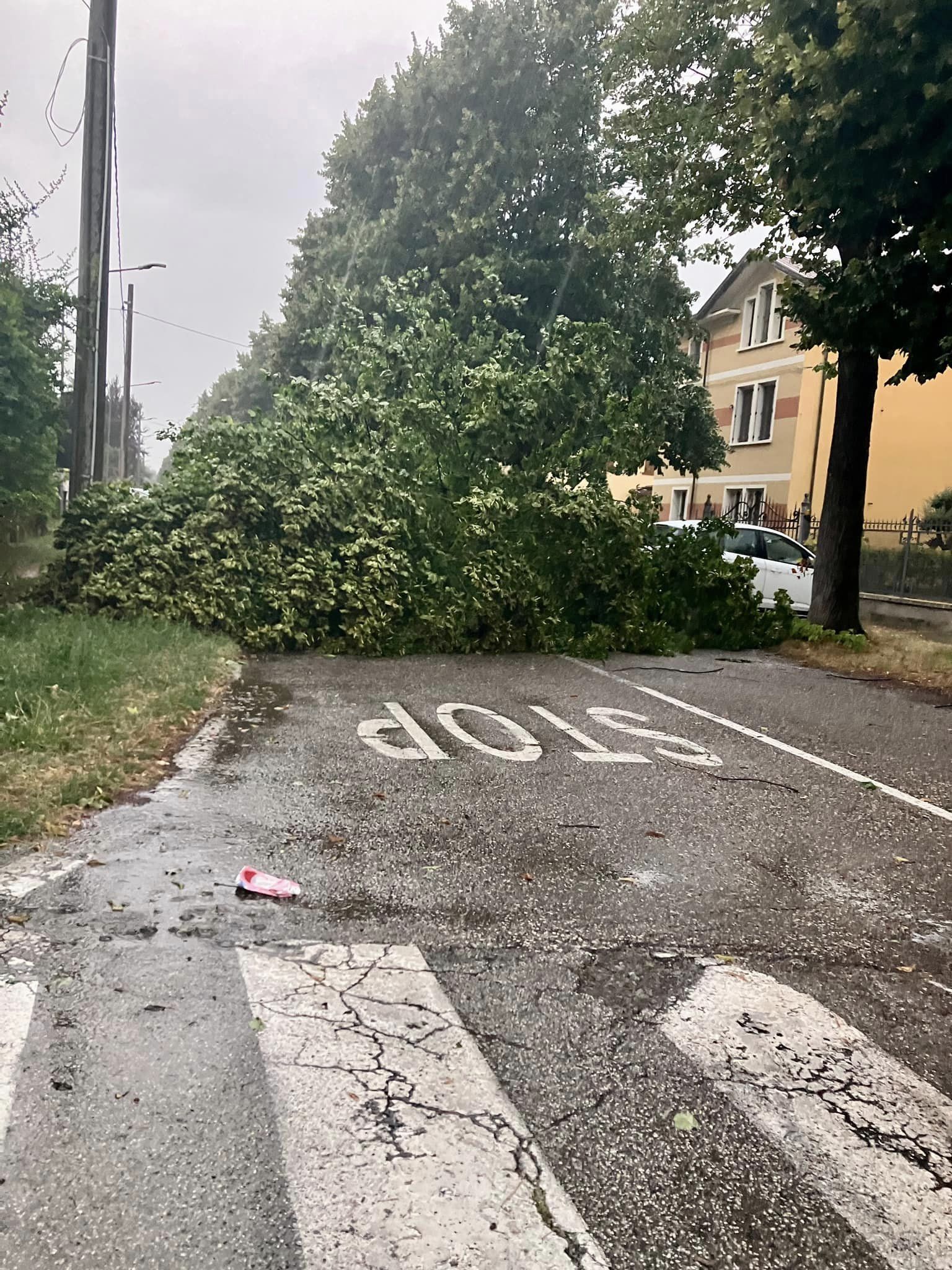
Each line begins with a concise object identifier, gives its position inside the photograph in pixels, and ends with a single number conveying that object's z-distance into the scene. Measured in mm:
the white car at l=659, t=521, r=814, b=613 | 18094
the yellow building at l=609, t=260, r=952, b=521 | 26859
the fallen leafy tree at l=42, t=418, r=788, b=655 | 11852
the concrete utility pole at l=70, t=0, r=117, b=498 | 14250
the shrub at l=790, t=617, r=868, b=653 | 13570
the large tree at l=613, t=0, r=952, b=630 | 8977
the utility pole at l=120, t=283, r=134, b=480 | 47844
